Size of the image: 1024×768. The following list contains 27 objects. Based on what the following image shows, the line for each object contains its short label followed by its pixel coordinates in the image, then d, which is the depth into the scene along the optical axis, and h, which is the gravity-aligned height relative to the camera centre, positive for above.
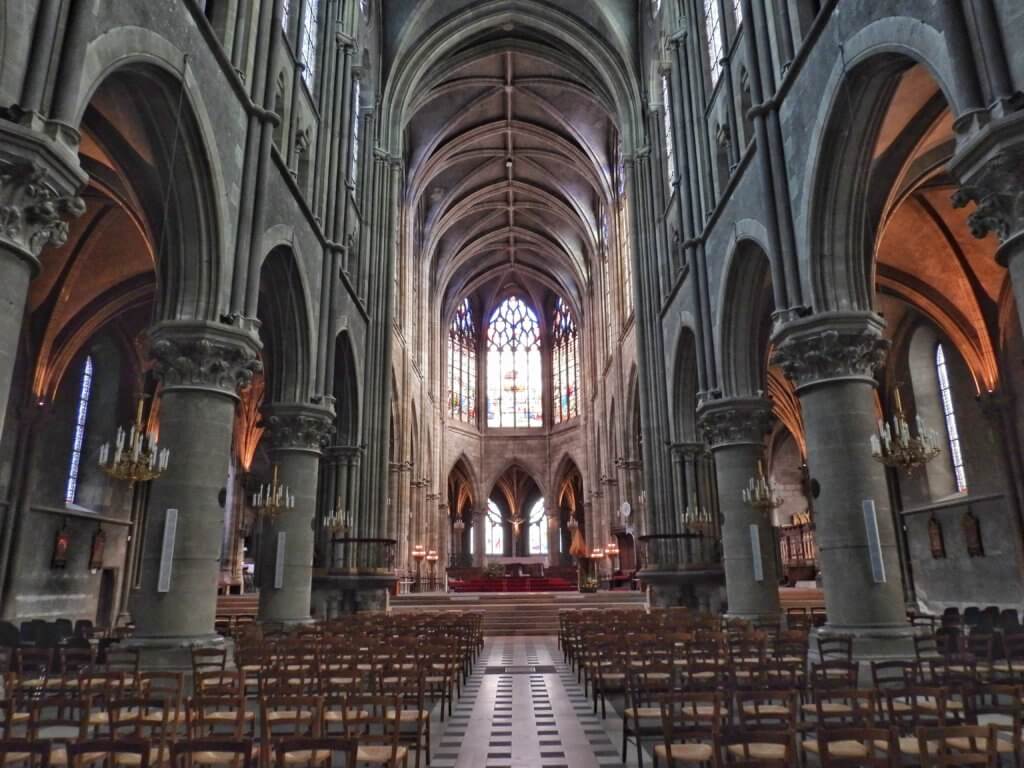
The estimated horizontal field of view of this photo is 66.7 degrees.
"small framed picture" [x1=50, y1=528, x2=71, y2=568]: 23.09 +1.78
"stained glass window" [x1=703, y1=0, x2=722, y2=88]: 20.67 +14.78
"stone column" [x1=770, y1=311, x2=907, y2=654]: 11.84 +2.06
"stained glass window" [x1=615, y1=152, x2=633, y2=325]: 37.53 +16.62
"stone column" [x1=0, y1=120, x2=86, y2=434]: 7.41 +3.87
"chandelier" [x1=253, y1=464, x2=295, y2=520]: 16.33 +2.19
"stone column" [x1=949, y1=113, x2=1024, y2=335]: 7.68 +4.06
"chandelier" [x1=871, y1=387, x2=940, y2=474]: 11.16 +2.14
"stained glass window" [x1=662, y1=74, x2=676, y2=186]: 26.00 +15.71
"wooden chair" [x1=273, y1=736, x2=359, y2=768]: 4.36 -0.76
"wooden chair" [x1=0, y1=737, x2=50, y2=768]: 4.32 -0.74
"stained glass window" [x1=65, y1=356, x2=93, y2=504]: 24.81 +5.84
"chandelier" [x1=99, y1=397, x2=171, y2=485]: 10.34 +1.95
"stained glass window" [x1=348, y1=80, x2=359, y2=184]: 25.95 +15.39
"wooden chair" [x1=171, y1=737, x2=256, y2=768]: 4.35 -0.76
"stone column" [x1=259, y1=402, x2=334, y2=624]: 17.45 +2.00
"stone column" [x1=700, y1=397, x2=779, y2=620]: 17.53 +2.02
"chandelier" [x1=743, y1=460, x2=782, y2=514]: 16.88 +2.24
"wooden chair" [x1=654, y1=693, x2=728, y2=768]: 5.02 -0.87
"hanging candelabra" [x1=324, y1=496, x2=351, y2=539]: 22.30 +2.39
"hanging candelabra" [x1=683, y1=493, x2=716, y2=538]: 23.03 +2.37
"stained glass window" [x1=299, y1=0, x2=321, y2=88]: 20.34 +14.68
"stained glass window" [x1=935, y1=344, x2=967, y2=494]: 24.33 +5.58
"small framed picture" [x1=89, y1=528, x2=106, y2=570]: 24.84 +1.87
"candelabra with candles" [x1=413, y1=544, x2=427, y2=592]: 40.09 +2.66
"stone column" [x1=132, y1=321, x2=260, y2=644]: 11.72 +2.12
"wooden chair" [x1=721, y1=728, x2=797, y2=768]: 4.21 -0.84
